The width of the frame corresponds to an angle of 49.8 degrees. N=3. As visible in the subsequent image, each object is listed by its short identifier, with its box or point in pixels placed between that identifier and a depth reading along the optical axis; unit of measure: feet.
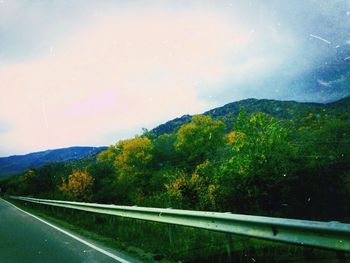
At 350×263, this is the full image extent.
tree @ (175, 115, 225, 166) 264.93
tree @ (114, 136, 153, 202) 244.24
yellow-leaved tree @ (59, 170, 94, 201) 145.79
